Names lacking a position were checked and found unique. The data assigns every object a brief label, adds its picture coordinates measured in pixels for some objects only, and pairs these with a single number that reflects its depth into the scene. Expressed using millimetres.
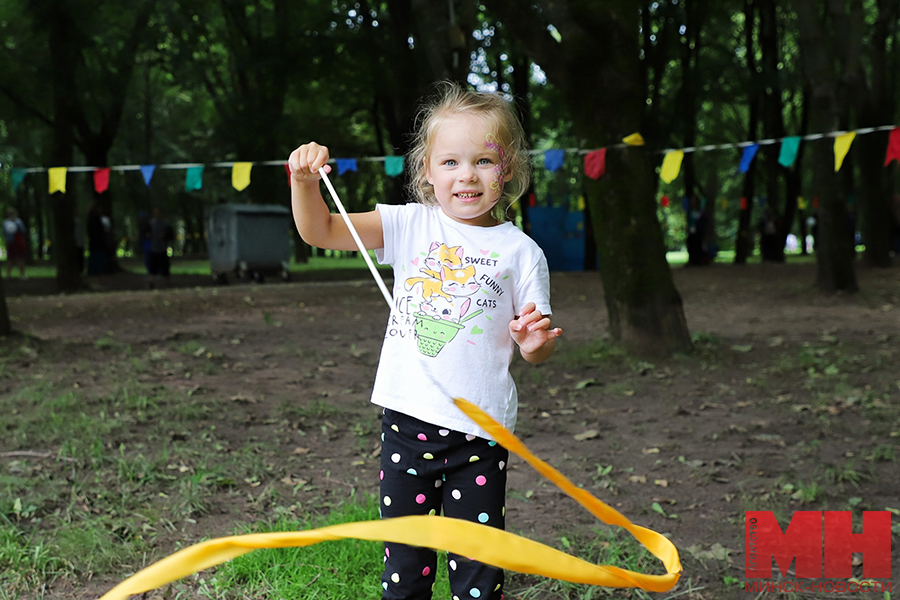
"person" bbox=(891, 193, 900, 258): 22323
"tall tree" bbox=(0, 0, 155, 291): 14078
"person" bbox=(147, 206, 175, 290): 17156
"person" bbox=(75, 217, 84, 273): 18550
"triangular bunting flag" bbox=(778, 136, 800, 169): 9641
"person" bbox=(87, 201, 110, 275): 18484
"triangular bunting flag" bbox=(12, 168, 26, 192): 11425
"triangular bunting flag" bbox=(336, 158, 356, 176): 11709
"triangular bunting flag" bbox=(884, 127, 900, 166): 8459
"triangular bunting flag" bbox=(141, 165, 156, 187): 11055
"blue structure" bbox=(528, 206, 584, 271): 20828
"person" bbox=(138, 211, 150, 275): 17469
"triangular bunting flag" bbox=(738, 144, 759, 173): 10797
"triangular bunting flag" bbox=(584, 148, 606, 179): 6820
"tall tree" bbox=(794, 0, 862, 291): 10594
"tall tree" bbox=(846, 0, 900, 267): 14602
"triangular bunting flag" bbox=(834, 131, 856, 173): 8891
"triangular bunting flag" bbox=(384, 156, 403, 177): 11508
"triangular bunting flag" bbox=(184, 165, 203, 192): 11258
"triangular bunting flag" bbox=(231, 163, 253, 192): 10070
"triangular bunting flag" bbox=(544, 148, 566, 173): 11320
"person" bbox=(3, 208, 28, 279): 16783
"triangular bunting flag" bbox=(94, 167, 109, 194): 11607
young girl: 2053
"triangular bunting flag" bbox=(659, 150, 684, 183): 9805
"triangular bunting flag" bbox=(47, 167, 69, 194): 10698
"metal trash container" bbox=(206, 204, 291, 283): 17250
